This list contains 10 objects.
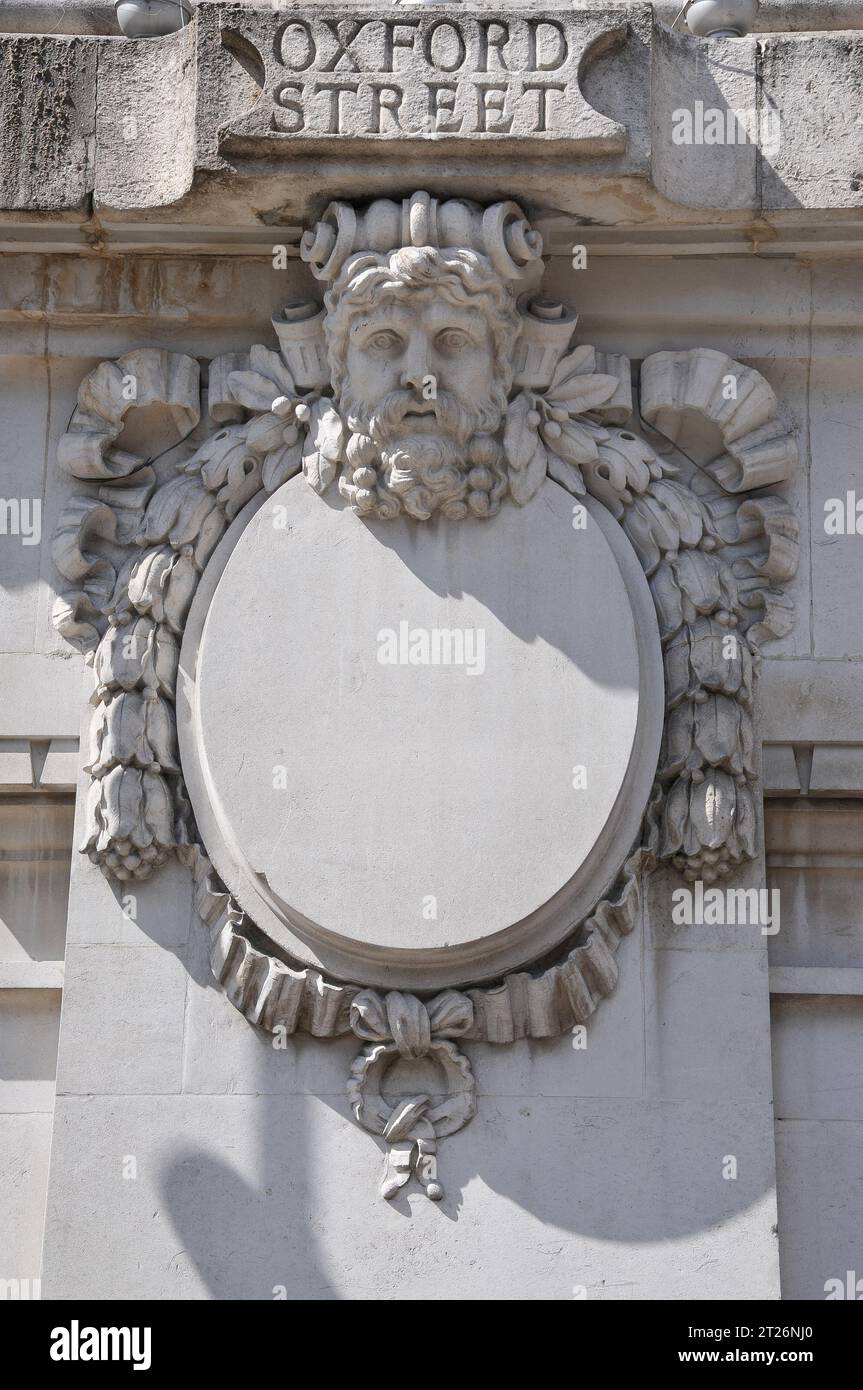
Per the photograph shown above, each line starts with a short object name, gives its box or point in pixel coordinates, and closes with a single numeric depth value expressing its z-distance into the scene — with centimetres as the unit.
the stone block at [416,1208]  816
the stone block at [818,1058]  857
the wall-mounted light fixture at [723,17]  927
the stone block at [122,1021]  841
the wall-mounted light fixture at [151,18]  930
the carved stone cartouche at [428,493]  840
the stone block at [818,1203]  839
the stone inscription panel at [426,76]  849
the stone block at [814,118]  871
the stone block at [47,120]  879
